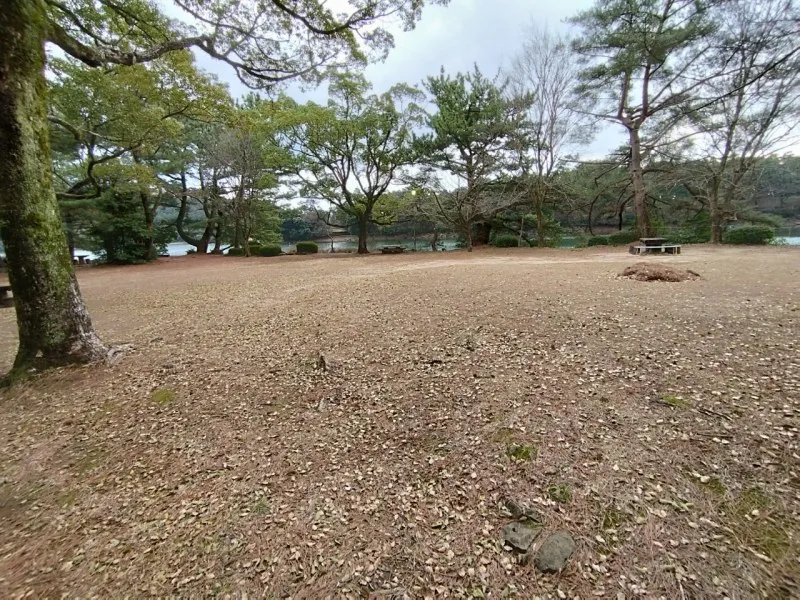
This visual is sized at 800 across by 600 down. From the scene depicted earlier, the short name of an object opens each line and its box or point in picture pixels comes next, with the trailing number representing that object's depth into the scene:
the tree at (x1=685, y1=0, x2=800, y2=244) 10.42
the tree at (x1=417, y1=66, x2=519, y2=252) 13.80
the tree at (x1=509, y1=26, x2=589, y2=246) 13.08
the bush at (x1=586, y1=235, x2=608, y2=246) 15.36
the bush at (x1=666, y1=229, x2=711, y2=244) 14.82
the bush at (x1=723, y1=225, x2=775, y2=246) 11.23
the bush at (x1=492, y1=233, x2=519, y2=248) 16.75
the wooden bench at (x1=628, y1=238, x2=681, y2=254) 9.97
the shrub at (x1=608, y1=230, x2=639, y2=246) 14.71
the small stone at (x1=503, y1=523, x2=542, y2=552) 1.41
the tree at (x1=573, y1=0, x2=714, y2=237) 9.73
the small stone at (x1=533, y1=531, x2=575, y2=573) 1.31
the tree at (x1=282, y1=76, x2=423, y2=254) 13.60
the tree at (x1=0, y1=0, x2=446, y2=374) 2.62
